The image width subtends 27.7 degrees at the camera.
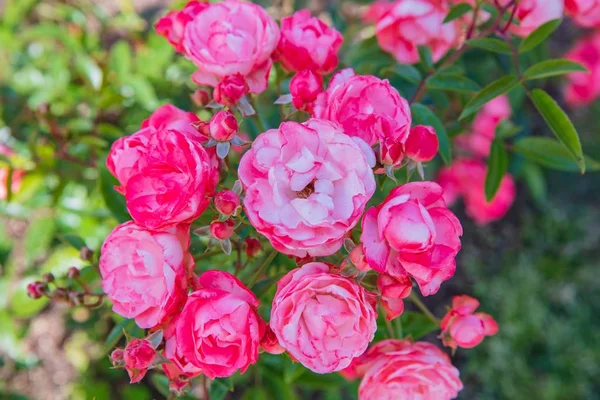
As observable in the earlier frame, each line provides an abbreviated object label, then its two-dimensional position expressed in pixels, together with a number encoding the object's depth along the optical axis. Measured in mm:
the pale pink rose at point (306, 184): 478
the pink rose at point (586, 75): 975
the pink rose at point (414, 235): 479
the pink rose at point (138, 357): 493
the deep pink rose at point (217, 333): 482
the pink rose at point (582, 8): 583
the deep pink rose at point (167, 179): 487
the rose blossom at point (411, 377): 534
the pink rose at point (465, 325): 536
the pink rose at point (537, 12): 589
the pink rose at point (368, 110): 507
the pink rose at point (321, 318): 482
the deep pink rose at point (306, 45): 546
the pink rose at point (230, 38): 532
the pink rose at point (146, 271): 495
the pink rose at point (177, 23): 543
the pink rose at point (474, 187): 937
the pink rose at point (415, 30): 608
